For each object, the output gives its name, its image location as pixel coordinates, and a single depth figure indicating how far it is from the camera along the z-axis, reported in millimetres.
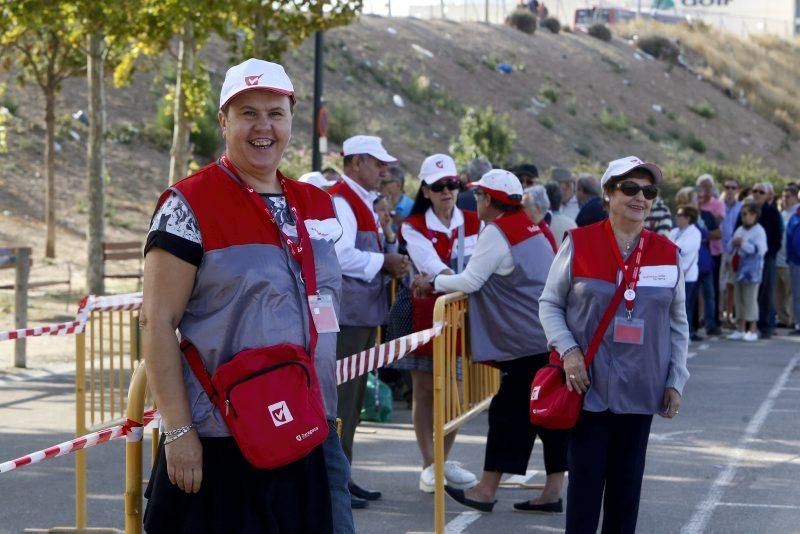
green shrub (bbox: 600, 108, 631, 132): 63281
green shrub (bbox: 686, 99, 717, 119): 70312
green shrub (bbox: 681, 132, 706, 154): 63881
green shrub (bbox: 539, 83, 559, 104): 65000
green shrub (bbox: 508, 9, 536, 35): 76500
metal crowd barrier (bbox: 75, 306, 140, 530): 7496
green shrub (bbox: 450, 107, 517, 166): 37278
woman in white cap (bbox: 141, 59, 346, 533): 4180
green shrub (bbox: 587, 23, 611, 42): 79188
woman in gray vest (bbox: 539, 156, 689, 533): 6148
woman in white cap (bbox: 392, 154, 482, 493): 8664
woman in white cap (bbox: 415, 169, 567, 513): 8172
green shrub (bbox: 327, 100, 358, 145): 45906
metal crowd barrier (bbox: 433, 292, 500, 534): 7484
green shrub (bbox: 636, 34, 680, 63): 78625
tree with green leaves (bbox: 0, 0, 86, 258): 23781
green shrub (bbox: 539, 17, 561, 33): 78562
